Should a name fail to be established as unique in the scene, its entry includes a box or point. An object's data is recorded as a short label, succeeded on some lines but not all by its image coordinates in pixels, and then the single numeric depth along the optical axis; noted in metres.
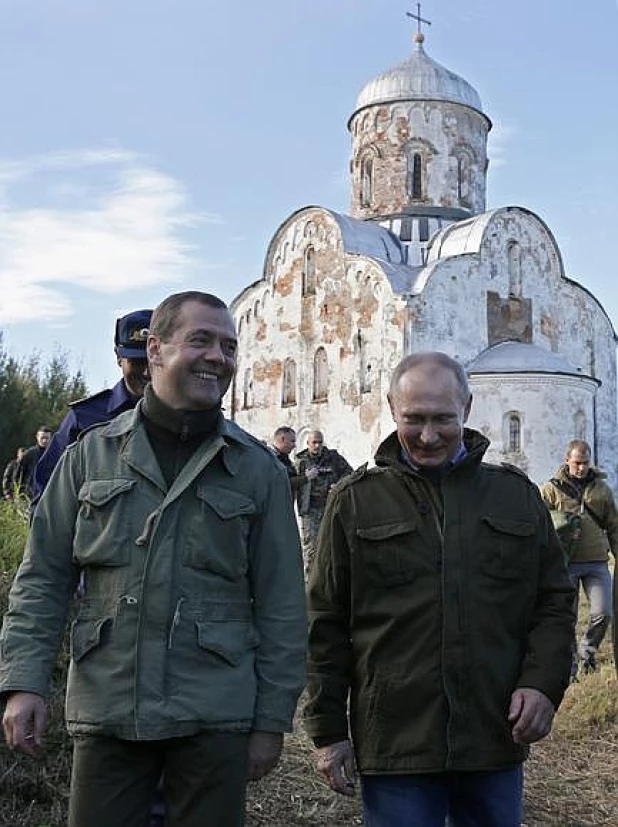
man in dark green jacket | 2.98
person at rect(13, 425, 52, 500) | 12.29
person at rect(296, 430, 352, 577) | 11.95
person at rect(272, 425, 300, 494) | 11.59
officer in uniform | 4.10
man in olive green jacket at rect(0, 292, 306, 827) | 2.73
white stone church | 24.09
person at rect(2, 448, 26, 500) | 12.68
